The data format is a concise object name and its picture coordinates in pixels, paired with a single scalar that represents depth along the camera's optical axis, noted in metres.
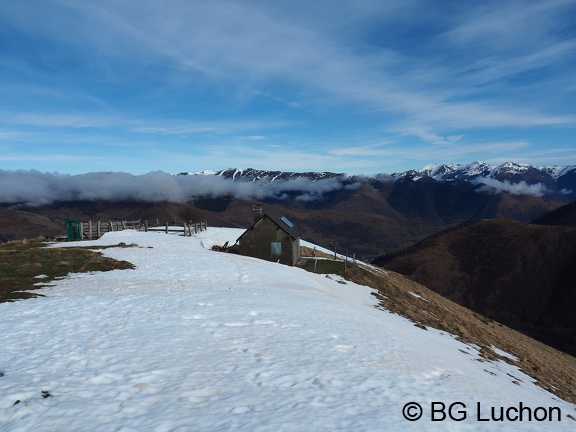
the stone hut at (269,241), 47.53
